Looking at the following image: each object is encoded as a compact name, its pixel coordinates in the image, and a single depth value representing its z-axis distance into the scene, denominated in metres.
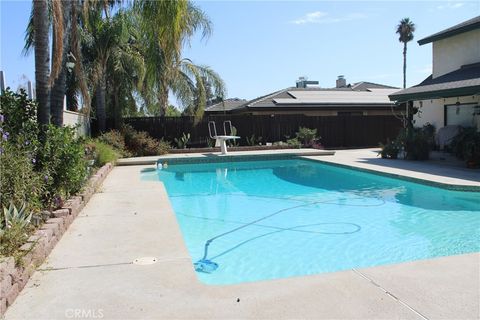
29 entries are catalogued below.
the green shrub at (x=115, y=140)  15.69
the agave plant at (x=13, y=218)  4.00
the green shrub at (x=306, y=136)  19.47
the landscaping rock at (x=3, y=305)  2.91
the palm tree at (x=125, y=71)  16.78
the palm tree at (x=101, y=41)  15.42
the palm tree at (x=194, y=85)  19.22
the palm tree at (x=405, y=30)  45.56
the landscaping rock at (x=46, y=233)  4.21
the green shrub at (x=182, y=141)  18.39
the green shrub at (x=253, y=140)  19.58
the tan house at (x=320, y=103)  22.64
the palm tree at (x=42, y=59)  6.67
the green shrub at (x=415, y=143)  13.64
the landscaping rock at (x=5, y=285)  2.97
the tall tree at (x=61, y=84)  7.71
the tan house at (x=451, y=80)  13.02
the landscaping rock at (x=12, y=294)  3.04
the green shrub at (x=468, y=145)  11.36
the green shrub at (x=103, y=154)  11.82
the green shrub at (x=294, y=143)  18.81
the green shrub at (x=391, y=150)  14.22
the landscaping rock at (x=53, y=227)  4.52
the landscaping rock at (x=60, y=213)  5.18
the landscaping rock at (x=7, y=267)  3.09
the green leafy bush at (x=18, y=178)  4.54
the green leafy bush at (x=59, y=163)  5.80
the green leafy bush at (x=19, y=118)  5.60
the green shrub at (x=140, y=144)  16.75
